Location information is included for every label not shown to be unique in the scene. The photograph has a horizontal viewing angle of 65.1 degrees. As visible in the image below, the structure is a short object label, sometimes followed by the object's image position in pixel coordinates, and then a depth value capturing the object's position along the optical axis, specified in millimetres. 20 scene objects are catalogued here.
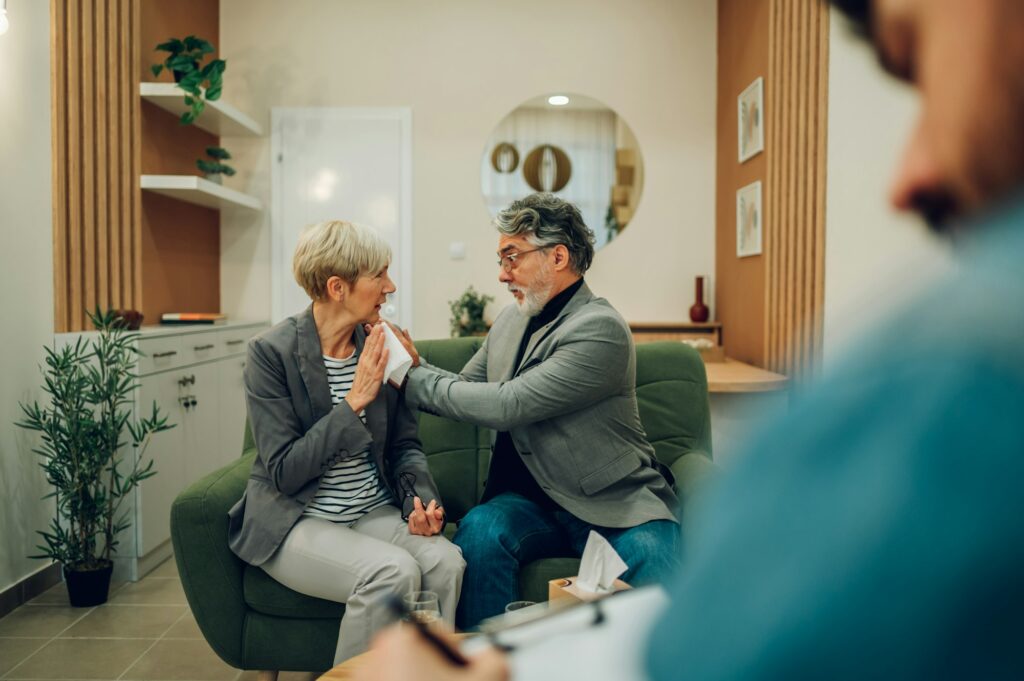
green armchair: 2012
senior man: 2062
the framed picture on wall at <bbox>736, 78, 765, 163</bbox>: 4184
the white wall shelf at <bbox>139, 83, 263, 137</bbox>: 4055
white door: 5262
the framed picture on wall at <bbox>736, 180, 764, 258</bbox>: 4215
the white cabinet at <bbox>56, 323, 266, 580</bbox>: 3316
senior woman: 1947
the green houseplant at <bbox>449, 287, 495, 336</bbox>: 5043
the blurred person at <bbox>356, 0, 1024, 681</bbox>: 207
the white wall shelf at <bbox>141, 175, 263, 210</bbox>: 4082
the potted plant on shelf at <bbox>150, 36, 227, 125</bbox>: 4020
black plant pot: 3004
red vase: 5090
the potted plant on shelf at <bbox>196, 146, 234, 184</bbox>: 4500
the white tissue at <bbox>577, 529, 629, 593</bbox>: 1521
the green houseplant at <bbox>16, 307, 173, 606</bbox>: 2982
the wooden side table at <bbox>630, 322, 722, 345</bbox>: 5020
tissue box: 1481
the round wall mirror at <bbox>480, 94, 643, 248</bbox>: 5230
